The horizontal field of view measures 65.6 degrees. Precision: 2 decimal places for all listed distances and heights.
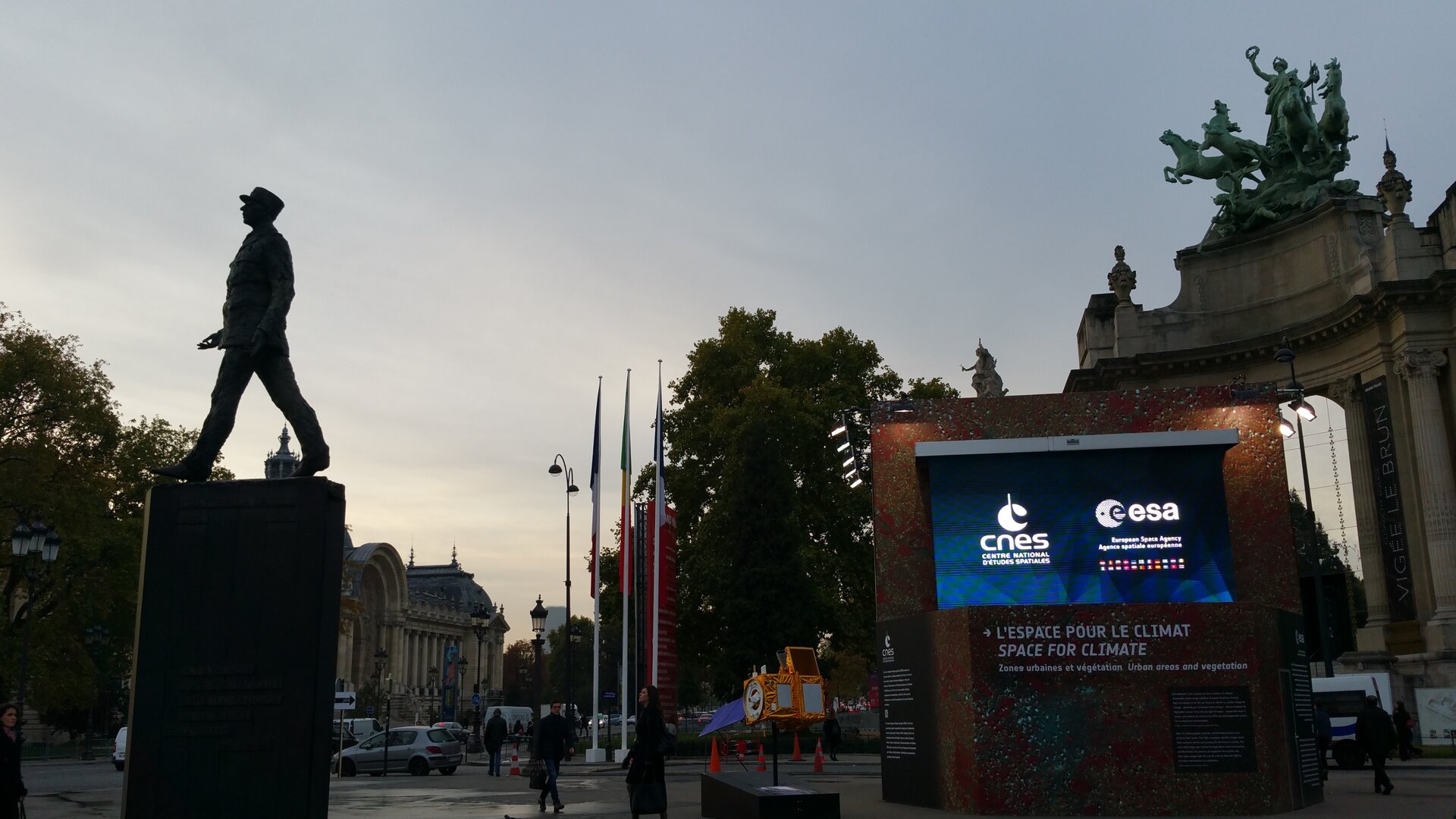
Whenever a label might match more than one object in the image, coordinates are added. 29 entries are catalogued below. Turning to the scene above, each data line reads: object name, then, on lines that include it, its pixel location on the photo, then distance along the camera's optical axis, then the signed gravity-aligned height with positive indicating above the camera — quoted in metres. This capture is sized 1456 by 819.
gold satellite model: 18.02 -0.74
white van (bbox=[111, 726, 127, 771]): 34.03 -2.73
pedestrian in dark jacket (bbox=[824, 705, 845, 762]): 35.53 -2.62
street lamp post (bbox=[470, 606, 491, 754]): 47.66 +1.56
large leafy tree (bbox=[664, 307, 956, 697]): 42.09 +5.96
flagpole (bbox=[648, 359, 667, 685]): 32.12 +1.77
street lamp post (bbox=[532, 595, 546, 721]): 36.09 +0.97
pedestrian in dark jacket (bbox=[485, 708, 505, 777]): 29.41 -2.11
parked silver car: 31.61 -2.73
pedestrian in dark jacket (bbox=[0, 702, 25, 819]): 10.38 -1.05
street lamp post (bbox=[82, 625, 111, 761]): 44.84 +0.79
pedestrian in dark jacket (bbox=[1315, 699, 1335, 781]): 22.64 -1.80
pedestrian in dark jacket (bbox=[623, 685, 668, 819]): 12.80 -1.22
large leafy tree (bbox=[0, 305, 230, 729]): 38.00 +5.35
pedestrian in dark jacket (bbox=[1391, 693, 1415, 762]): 28.64 -2.21
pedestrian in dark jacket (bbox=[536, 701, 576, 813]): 17.41 -1.36
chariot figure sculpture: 39.94 +17.26
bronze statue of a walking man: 10.34 +2.84
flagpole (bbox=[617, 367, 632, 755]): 33.56 +3.35
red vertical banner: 32.34 +1.08
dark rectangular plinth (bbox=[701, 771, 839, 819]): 12.61 -1.70
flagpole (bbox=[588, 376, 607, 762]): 31.88 +1.70
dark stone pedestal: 9.16 +0.06
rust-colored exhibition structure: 14.74 +0.53
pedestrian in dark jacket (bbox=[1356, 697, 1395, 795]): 18.09 -1.51
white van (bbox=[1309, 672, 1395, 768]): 28.41 -1.52
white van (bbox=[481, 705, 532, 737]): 78.06 -4.20
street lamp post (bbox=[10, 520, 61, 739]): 26.23 +2.77
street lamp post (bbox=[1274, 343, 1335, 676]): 26.28 +1.27
